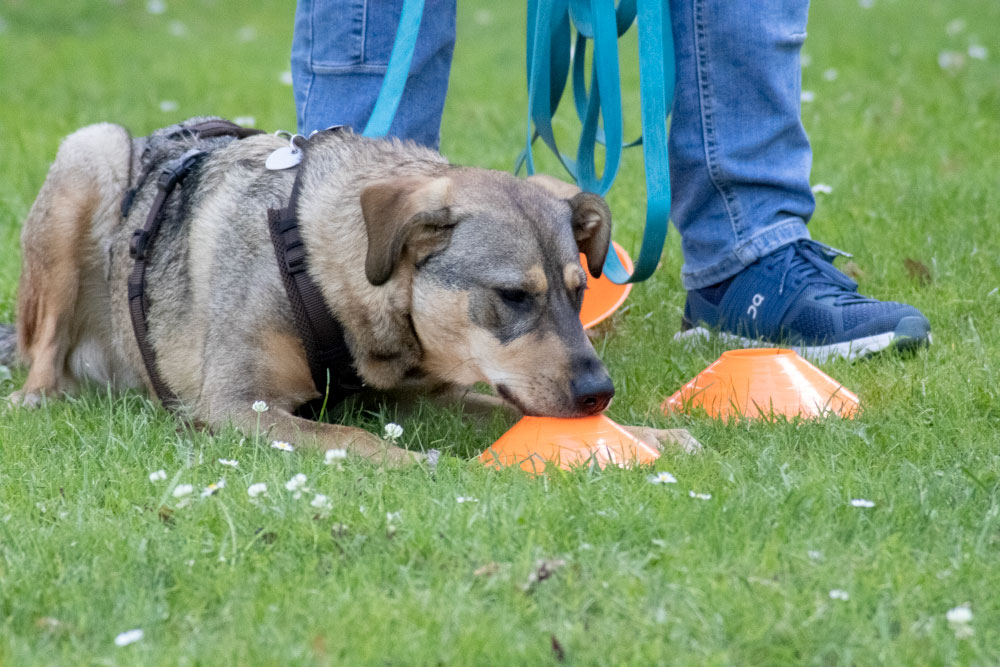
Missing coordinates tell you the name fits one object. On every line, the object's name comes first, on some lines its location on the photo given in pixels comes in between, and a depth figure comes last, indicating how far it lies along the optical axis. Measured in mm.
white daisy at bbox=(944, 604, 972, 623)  4559
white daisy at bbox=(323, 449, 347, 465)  6445
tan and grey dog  7016
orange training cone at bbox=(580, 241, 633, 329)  9820
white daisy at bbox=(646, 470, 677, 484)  6052
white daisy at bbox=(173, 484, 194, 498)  5910
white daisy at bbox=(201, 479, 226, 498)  6043
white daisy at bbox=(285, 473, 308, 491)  5920
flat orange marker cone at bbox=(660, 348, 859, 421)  7426
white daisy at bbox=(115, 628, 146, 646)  4641
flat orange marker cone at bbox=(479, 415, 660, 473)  6566
